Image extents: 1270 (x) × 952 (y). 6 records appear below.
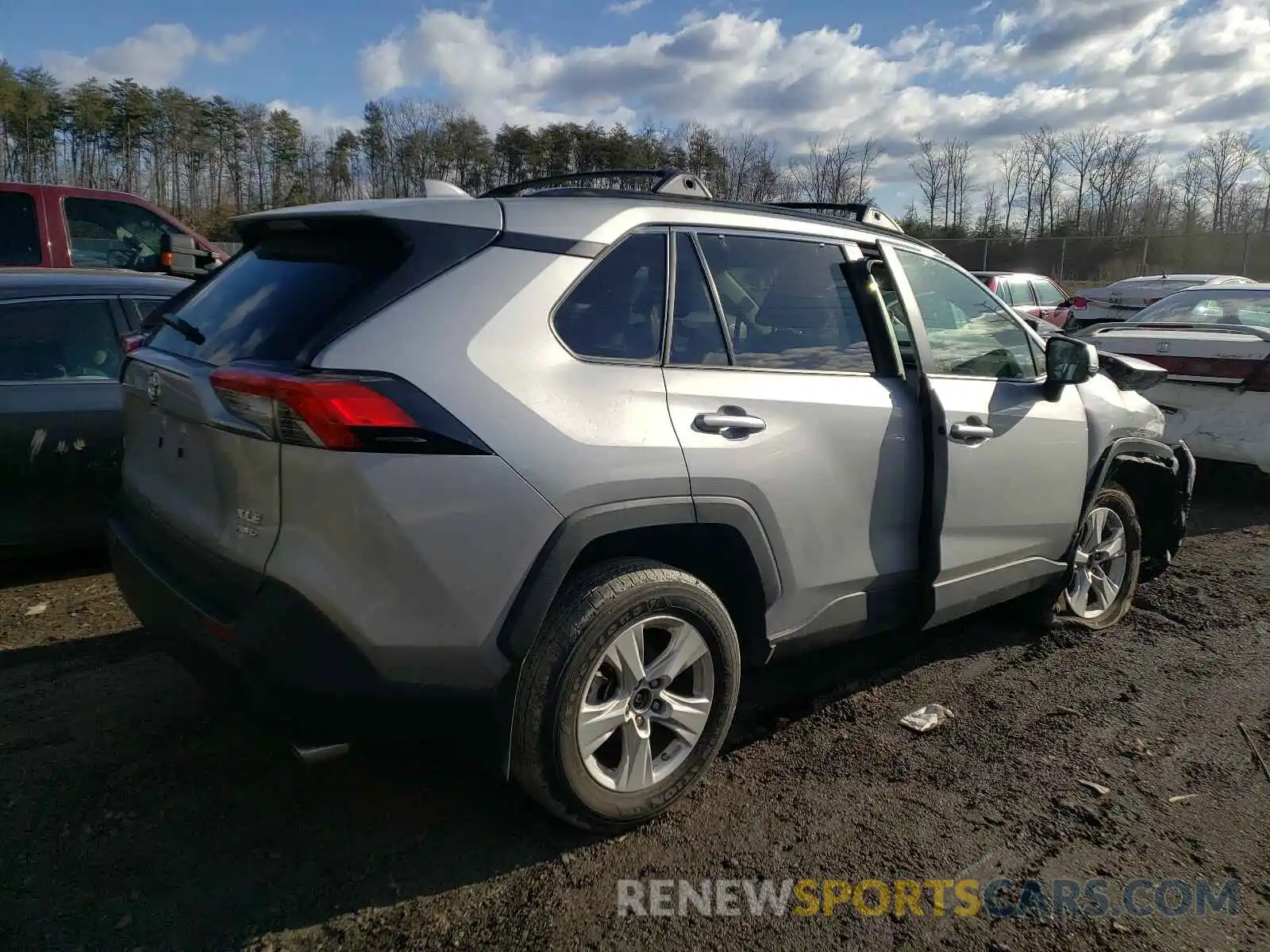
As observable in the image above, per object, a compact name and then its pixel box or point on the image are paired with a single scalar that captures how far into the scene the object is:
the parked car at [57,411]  4.33
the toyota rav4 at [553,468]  2.22
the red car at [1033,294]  16.70
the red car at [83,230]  8.02
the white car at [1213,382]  6.63
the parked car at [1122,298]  16.62
